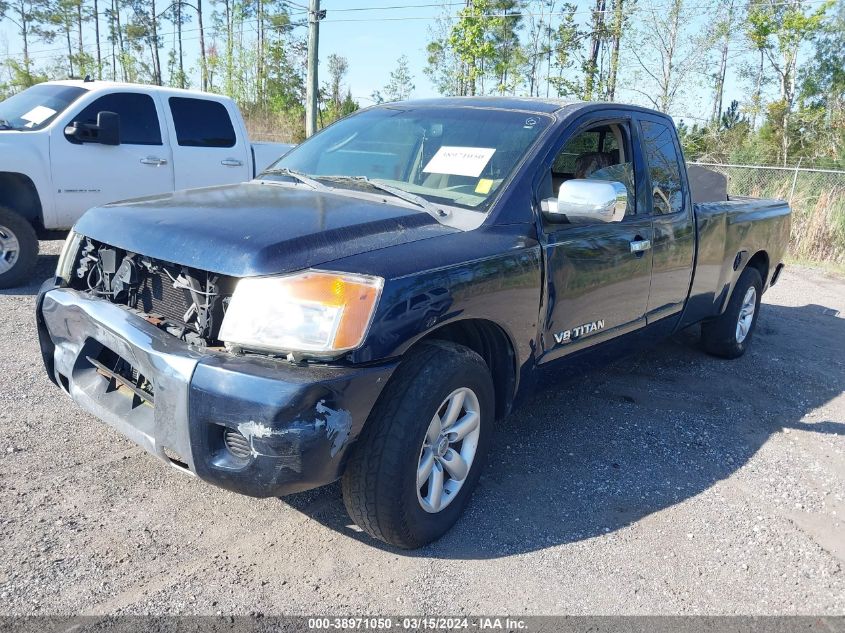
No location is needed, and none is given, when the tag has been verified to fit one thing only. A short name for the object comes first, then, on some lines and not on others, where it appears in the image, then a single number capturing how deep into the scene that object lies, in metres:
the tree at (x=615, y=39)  21.20
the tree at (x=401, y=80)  33.62
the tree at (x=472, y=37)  20.44
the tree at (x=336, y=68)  34.54
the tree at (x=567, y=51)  21.78
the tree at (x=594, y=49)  21.45
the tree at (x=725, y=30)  22.14
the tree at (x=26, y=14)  42.37
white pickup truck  6.50
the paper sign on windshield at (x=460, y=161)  3.31
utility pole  15.41
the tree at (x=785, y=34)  23.09
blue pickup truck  2.32
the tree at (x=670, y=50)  21.69
